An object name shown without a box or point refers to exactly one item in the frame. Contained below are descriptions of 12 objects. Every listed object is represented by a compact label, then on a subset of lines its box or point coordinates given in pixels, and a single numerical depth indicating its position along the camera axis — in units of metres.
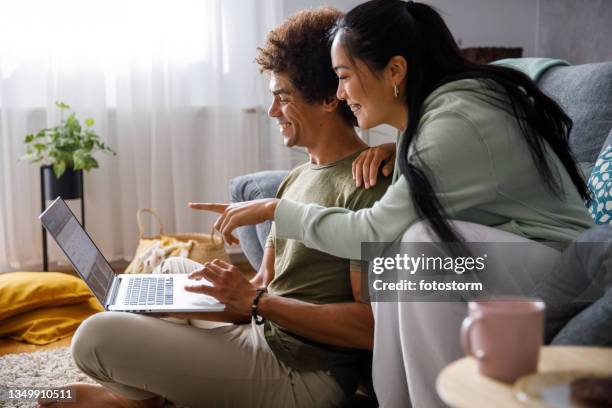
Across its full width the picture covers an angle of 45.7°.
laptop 1.48
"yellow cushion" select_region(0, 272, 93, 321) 2.49
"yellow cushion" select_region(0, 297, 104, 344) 2.45
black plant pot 3.22
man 1.43
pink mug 0.66
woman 1.19
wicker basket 2.93
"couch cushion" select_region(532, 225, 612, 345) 1.01
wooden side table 0.61
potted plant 3.17
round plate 0.60
